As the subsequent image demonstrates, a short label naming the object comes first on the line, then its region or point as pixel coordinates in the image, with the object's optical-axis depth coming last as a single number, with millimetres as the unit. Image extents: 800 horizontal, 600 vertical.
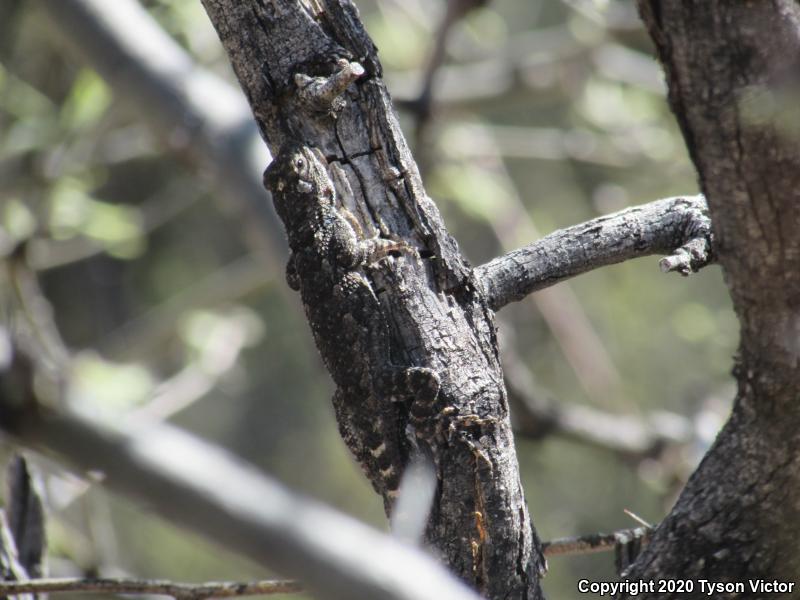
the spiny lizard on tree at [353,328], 4117
